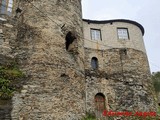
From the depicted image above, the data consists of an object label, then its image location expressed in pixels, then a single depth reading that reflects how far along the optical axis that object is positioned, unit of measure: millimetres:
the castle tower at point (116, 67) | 10257
